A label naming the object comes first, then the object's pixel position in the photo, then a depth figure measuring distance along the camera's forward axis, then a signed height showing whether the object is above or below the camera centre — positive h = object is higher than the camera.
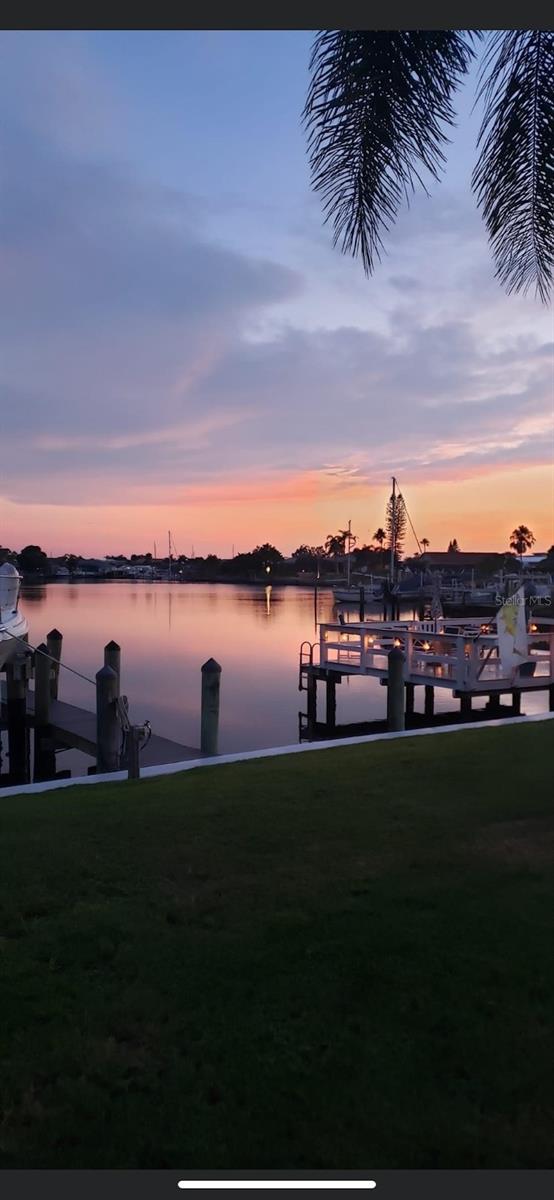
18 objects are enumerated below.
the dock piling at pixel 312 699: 23.05 -3.51
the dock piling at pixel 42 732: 16.69 -3.21
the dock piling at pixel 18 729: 17.05 -3.27
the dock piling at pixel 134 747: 8.92 -1.88
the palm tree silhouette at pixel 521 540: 156.12 +6.20
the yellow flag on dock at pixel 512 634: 16.14 -1.21
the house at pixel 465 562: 119.50 +1.66
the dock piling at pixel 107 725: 12.46 -2.31
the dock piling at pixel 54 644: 23.37 -2.08
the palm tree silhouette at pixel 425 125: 5.11 +2.88
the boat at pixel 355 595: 96.19 -2.65
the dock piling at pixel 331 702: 22.41 -3.49
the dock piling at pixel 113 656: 18.64 -1.91
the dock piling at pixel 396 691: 15.59 -2.23
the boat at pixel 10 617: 17.47 -1.10
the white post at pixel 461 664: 18.34 -1.99
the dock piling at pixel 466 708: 19.17 -3.07
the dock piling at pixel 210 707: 13.31 -2.20
